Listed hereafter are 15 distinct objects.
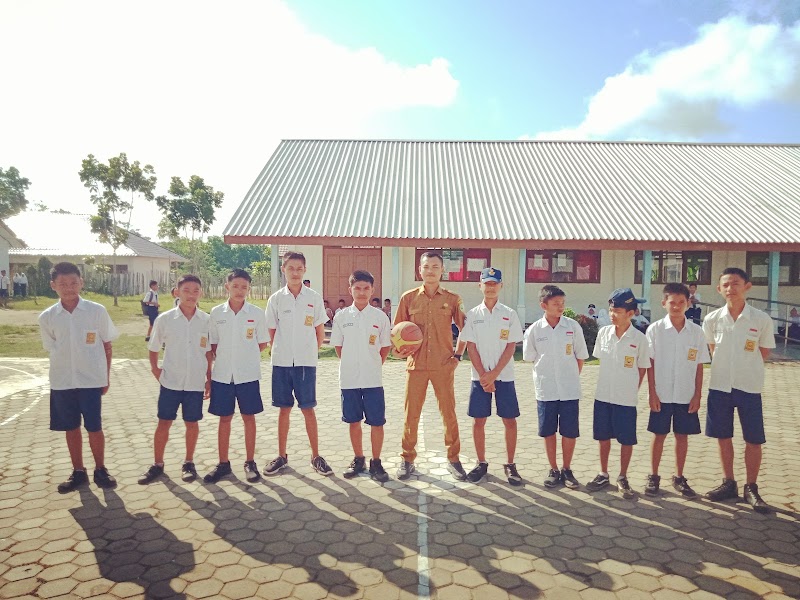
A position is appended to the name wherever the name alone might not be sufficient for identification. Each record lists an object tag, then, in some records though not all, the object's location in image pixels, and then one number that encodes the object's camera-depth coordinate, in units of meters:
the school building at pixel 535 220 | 13.48
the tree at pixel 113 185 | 24.97
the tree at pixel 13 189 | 55.28
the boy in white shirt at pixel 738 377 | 4.17
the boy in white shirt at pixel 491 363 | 4.59
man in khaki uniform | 4.66
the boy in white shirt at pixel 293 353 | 4.72
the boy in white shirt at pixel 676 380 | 4.29
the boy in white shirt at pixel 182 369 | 4.54
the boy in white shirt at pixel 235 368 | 4.59
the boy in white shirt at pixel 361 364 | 4.64
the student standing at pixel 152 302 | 13.77
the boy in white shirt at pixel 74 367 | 4.38
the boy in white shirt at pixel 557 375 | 4.43
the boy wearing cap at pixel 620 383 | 4.29
